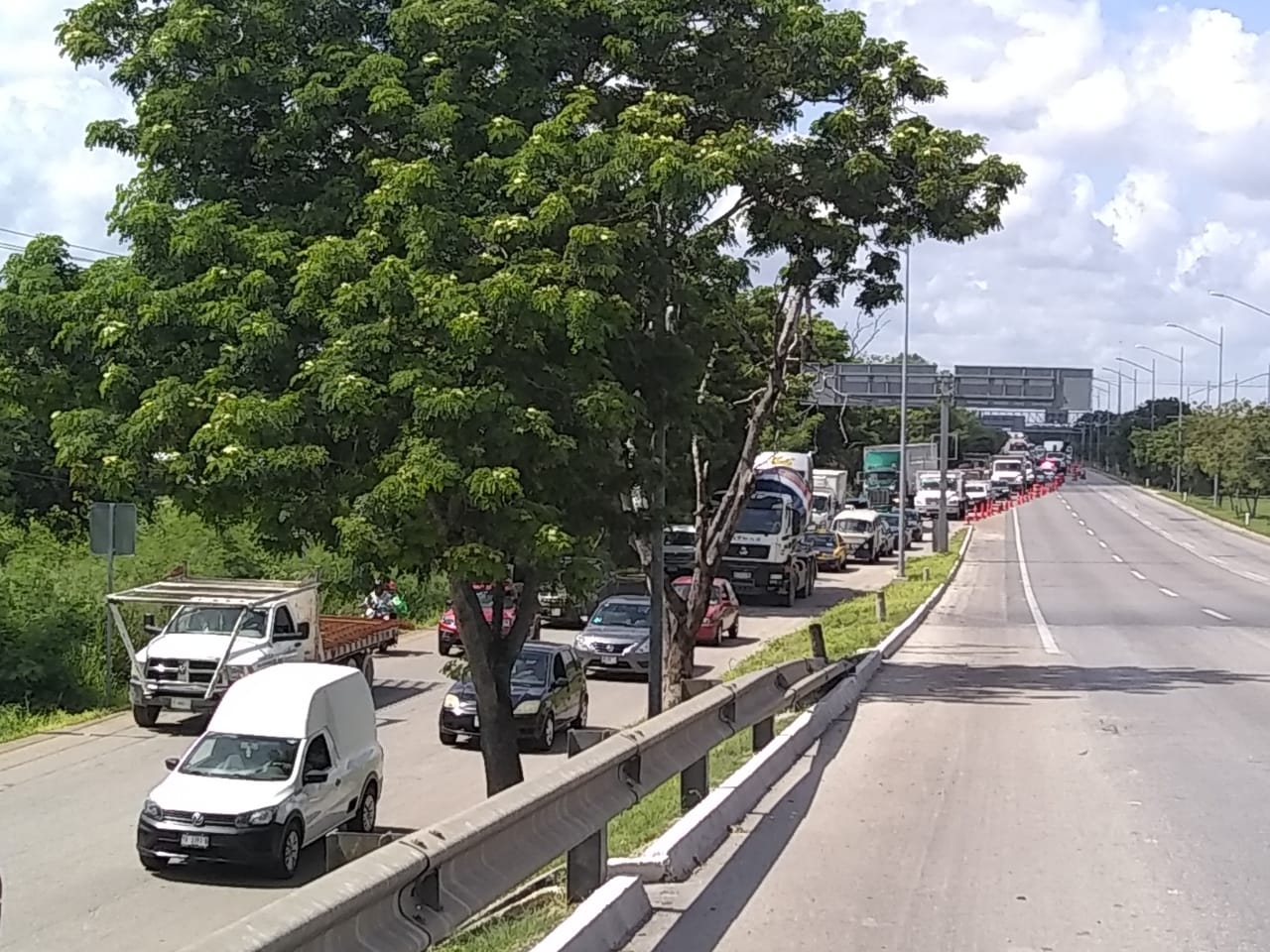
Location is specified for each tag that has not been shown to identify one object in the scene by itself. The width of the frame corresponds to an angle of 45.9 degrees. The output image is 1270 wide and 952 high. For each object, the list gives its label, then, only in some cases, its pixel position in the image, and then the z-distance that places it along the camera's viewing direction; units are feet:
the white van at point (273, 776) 44.80
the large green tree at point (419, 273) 37.86
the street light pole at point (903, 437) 158.20
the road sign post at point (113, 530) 80.18
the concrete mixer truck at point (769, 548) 145.79
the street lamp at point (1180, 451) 356.26
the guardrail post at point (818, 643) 56.85
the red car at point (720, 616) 112.78
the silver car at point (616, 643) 96.32
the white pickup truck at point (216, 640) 74.64
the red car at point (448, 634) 103.60
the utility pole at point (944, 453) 184.85
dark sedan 70.23
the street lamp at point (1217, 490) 315.51
